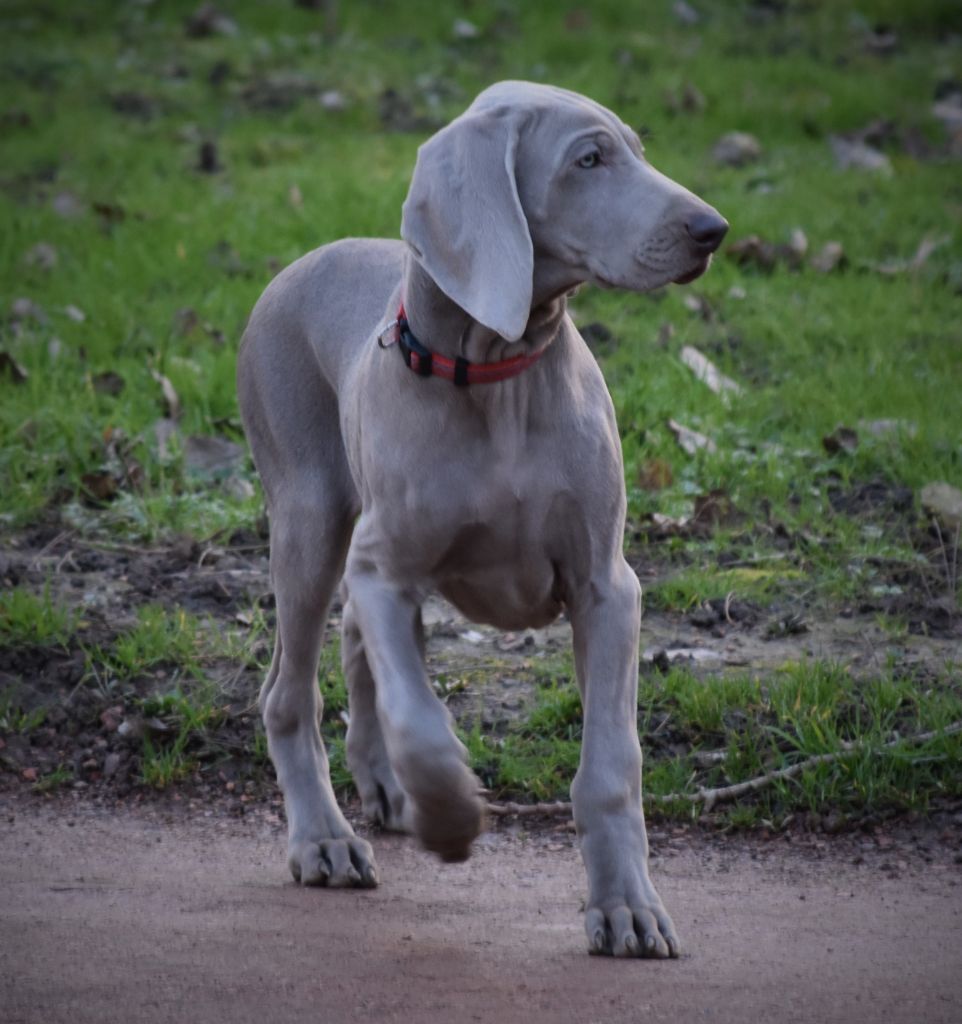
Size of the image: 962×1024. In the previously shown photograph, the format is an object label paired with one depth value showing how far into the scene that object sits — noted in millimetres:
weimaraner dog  6457
